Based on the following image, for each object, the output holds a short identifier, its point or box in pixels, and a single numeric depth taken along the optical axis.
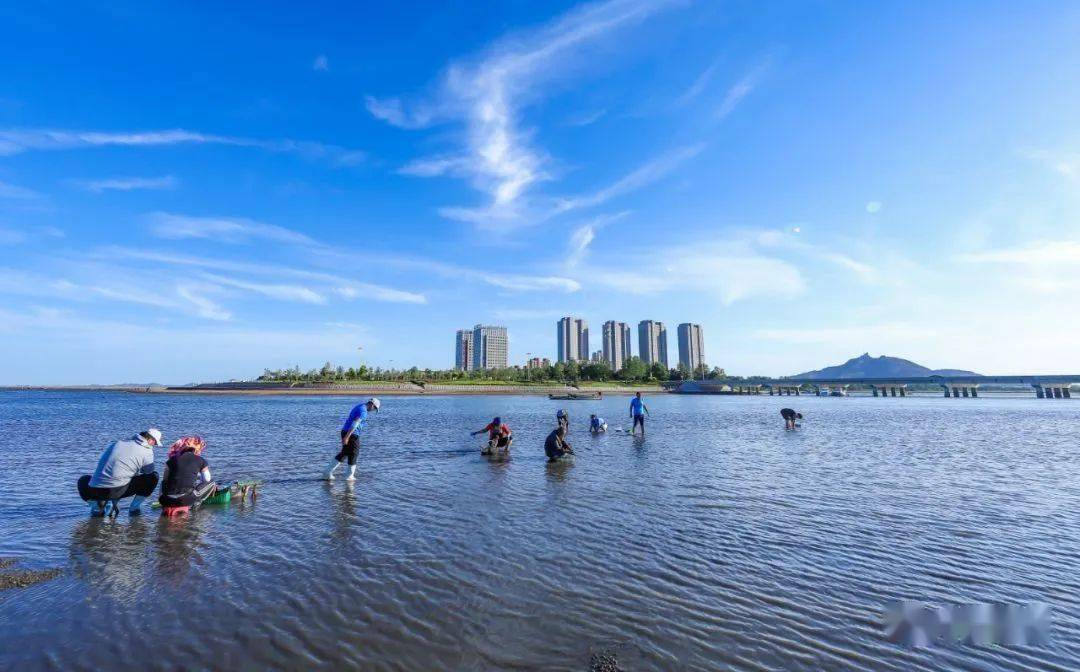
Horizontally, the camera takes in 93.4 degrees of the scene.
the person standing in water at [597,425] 33.62
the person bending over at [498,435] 23.09
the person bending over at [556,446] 20.02
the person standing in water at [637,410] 31.33
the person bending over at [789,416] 37.10
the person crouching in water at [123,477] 11.44
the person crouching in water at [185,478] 11.85
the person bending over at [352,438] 15.84
